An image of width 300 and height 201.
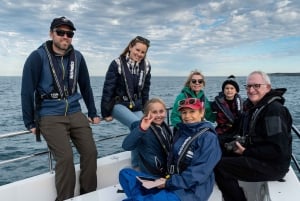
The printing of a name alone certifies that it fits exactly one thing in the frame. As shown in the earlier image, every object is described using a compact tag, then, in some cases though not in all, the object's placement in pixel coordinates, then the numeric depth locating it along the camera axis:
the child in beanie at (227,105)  3.48
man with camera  2.13
